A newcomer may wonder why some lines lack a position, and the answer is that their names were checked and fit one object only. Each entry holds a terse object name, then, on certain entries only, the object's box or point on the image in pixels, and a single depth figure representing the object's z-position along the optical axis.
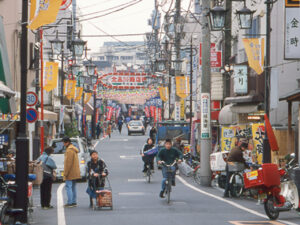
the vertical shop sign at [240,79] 33.88
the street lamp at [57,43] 36.06
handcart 18.14
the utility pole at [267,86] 21.39
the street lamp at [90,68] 49.31
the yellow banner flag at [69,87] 50.53
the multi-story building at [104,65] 193.50
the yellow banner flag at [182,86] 50.97
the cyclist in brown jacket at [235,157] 21.41
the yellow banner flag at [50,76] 39.03
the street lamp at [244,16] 23.59
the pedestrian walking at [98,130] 75.15
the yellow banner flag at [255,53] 29.28
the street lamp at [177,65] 48.49
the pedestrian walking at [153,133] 55.20
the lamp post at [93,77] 49.38
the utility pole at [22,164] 13.66
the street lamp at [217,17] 22.59
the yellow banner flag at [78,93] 54.84
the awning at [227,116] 39.00
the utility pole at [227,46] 43.47
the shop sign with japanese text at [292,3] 19.20
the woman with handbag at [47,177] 18.64
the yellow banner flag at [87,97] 68.69
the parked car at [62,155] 29.69
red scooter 15.78
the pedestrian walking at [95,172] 18.88
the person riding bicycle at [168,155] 20.72
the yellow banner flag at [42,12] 15.03
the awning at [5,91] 13.34
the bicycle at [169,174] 20.16
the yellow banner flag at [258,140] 27.61
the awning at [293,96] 23.06
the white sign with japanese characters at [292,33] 19.66
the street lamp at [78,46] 33.31
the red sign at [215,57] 40.72
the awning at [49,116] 36.59
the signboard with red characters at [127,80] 78.75
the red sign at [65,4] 34.26
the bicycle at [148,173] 29.14
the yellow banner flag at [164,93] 65.06
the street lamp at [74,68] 50.80
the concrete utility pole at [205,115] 26.27
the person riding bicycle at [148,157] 30.72
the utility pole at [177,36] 50.12
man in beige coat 19.09
